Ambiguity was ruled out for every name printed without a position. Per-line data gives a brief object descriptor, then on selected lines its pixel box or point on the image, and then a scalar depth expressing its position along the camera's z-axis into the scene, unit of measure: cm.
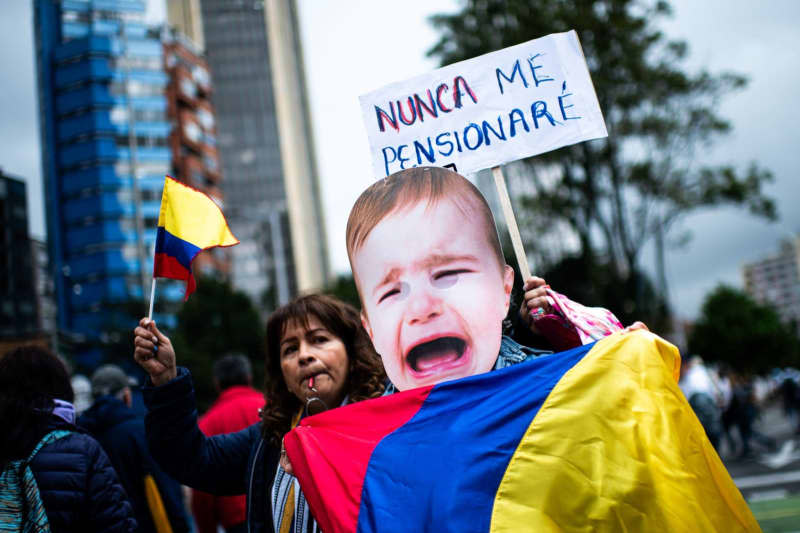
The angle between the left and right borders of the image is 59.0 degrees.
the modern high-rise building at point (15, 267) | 2208
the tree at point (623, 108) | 1395
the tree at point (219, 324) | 3058
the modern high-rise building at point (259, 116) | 9506
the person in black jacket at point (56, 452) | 281
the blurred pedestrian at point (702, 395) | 821
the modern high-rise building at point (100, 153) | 5659
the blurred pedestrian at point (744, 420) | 1377
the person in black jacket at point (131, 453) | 386
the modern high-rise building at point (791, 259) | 15030
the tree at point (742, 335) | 5422
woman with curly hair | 252
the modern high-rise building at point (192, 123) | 5794
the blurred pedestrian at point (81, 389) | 504
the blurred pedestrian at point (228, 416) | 472
